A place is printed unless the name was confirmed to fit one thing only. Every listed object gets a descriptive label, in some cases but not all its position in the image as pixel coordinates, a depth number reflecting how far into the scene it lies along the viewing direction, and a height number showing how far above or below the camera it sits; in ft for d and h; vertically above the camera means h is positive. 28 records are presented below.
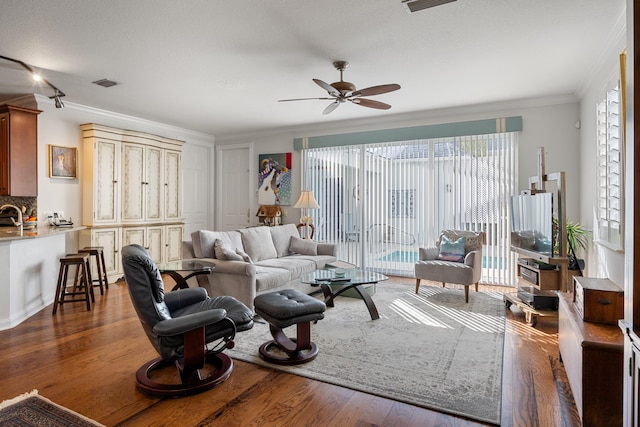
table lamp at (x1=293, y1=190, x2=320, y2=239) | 19.44 +0.60
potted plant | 12.02 -1.03
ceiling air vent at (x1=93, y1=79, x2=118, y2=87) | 14.17 +4.98
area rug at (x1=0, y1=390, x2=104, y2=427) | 6.61 -3.71
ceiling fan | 11.57 +3.94
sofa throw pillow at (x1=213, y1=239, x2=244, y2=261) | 13.19 -1.44
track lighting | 12.06 +4.82
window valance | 17.29 +4.12
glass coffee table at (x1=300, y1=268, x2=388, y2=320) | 12.29 -2.27
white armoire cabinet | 17.85 +1.02
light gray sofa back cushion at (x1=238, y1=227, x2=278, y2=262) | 15.79 -1.36
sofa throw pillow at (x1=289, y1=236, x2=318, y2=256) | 17.95 -1.66
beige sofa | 12.55 -1.90
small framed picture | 16.88 +2.34
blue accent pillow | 15.94 -1.62
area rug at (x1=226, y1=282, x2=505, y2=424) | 7.61 -3.63
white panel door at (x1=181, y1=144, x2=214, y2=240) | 23.80 +1.65
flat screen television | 11.48 -0.34
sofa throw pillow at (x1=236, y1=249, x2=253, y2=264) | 13.29 -1.60
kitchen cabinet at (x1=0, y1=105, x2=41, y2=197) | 15.40 +2.58
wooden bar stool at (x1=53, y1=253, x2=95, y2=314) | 13.42 -2.50
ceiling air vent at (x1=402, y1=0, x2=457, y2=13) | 8.62 +4.88
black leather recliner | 7.38 -2.37
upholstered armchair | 14.84 -2.00
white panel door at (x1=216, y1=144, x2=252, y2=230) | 24.93 +1.76
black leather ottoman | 9.07 -2.71
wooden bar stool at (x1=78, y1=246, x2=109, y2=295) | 15.62 -2.04
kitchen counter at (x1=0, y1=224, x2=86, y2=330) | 11.75 -2.01
